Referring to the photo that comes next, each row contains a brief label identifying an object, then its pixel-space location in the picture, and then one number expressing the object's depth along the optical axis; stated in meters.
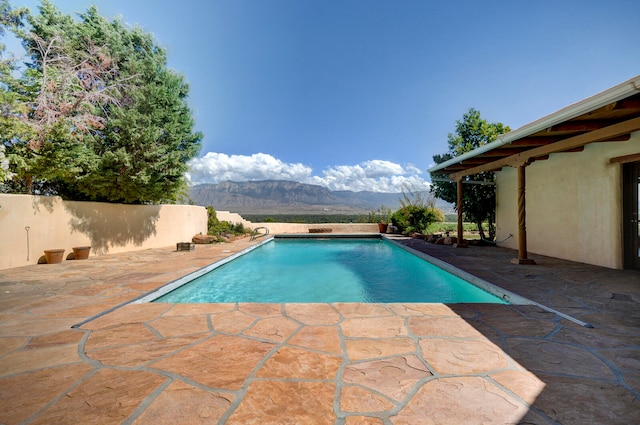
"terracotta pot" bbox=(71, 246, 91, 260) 7.34
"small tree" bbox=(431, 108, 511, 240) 10.12
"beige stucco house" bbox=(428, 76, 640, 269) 4.39
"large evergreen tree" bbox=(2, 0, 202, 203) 6.70
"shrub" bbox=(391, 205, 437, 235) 13.79
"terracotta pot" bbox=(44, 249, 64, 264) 6.67
